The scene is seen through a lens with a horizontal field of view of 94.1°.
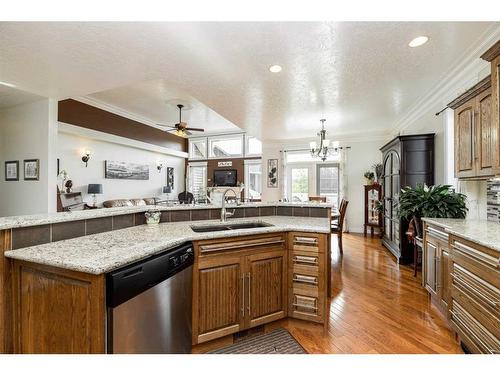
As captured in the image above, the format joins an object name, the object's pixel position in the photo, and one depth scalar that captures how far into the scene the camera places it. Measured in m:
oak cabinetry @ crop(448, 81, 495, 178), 1.97
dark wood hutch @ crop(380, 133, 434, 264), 3.65
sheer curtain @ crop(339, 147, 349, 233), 6.38
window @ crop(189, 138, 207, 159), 8.42
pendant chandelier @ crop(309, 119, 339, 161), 4.60
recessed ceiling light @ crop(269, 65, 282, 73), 2.75
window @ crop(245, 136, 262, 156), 7.86
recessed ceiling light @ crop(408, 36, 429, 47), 2.20
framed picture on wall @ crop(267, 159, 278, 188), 7.30
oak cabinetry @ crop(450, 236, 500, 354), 1.38
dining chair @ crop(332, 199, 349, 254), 4.09
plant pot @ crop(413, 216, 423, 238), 3.04
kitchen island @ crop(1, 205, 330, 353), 1.08
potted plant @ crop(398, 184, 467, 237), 2.59
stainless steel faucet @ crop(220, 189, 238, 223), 2.41
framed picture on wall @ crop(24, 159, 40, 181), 3.85
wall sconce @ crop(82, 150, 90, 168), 5.25
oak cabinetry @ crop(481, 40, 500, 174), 1.77
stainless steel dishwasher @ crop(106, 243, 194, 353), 1.07
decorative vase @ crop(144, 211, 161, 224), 2.16
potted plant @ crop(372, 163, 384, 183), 5.59
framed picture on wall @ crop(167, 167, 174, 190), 7.84
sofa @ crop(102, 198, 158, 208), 5.50
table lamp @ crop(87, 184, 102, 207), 5.14
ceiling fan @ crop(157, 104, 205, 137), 4.51
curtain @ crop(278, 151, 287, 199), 7.17
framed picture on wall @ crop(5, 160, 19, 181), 4.06
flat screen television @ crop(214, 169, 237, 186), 7.96
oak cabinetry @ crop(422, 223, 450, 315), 2.00
